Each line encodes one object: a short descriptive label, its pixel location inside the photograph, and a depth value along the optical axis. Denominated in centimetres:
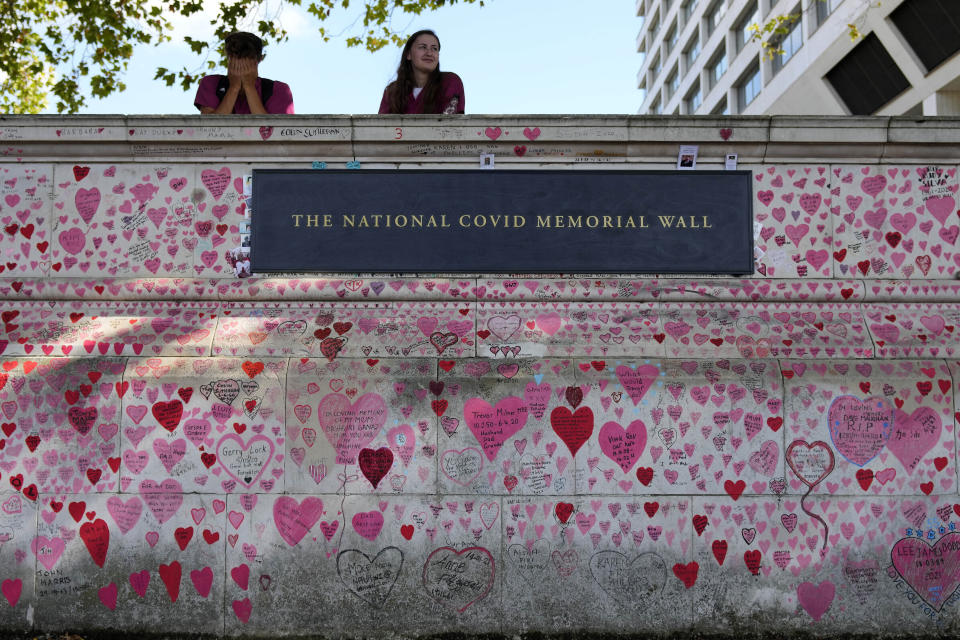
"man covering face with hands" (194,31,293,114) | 453
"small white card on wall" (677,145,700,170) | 407
